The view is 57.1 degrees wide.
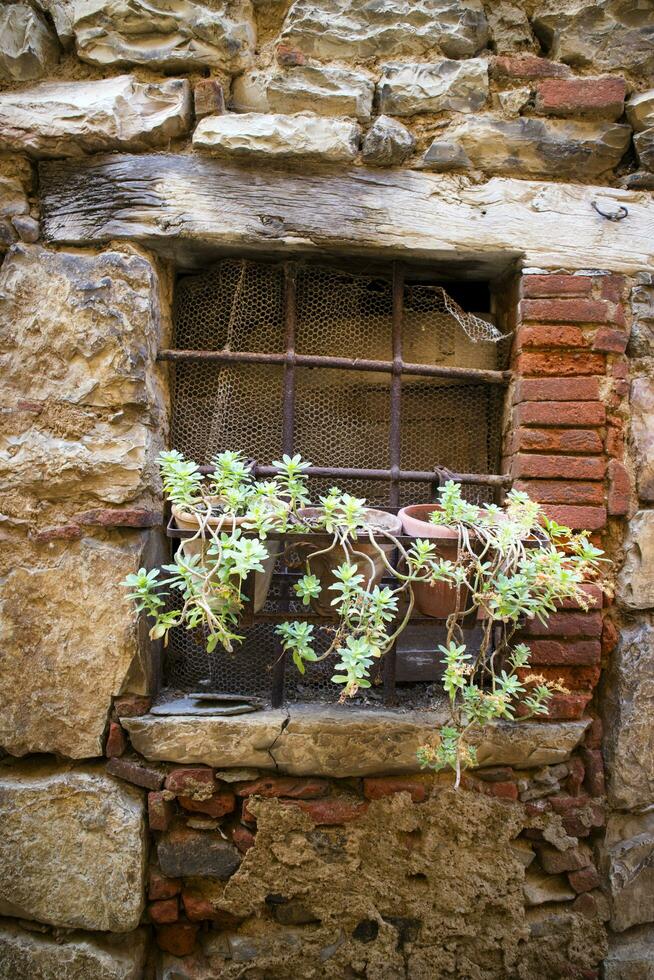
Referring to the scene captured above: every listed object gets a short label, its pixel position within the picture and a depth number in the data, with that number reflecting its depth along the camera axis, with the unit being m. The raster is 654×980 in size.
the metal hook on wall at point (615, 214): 1.67
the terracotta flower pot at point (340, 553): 1.35
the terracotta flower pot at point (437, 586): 1.35
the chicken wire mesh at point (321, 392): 1.77
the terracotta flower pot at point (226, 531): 1.30
